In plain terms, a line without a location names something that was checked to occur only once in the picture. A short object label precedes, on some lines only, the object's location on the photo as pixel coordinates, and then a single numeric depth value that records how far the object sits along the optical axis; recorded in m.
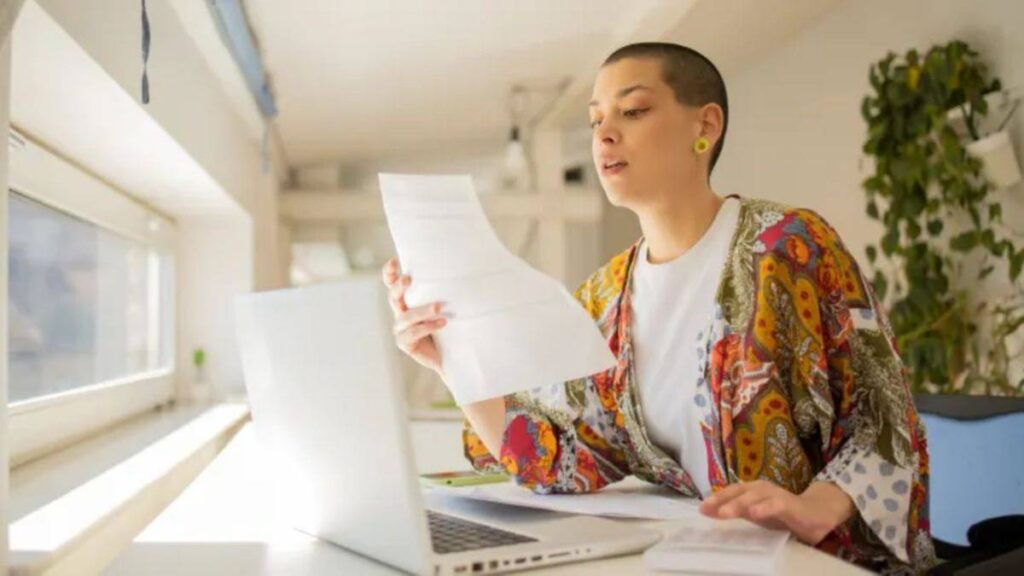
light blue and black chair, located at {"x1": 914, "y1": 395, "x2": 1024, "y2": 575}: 1.17
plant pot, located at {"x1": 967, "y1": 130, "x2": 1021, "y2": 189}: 2.61
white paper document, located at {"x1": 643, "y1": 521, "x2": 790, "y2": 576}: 0.86
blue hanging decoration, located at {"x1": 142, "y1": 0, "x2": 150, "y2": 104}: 1.72
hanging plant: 2.72
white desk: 0.92
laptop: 0.82
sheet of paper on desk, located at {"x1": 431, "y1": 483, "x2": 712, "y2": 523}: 1.11
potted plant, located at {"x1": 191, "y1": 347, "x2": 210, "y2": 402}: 3.52
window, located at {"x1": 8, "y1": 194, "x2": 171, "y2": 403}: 1.99
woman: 1.07
